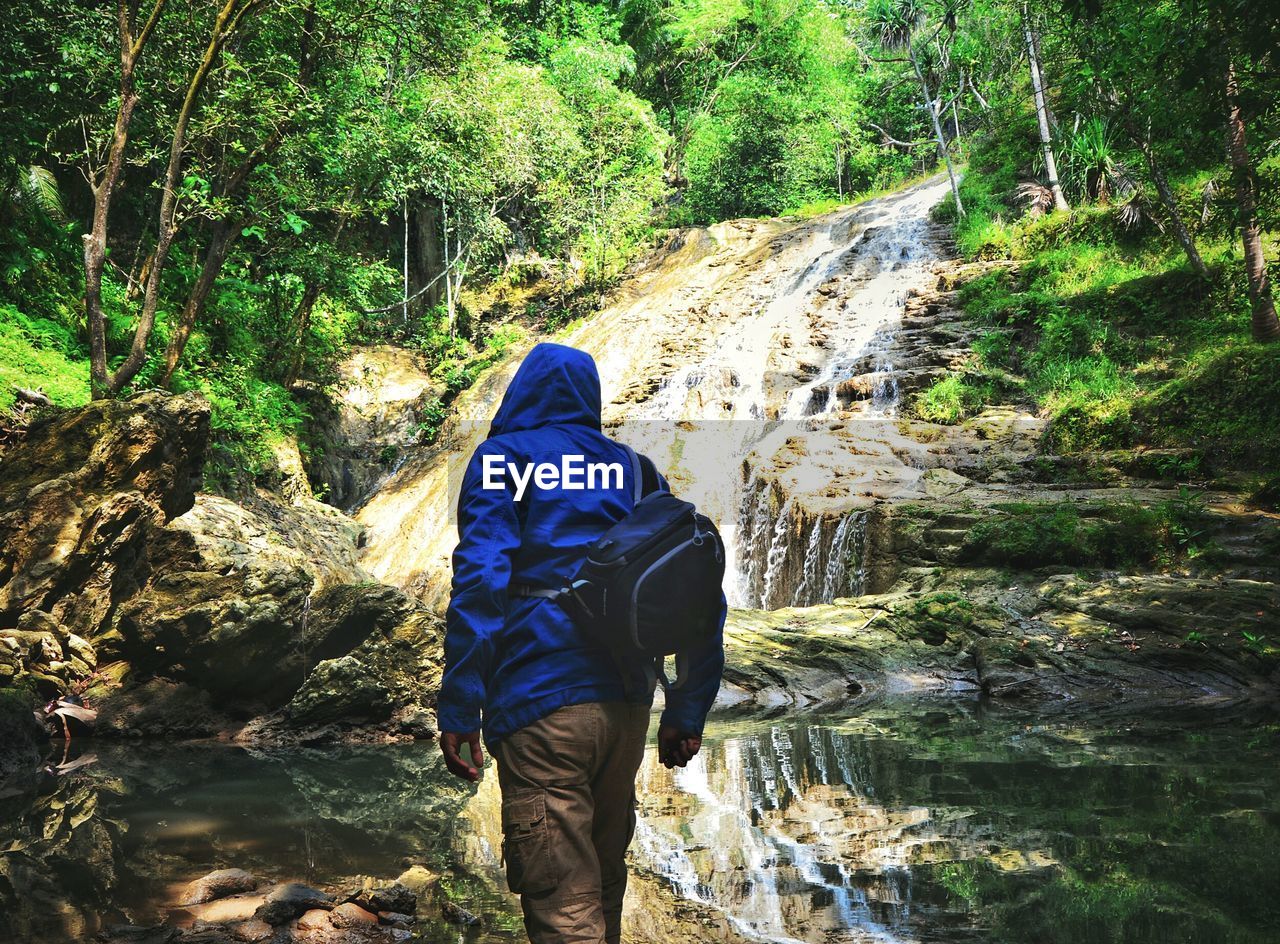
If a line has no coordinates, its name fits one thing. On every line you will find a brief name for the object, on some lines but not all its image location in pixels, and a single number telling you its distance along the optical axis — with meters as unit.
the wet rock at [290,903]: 2.95
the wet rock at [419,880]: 3.34
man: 1.99
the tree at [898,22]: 29.58
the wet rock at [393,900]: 3.04
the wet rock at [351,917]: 2.91
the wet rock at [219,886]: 3.24
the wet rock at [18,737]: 5.69
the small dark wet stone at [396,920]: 2.94
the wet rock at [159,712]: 7.13
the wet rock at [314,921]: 2.90
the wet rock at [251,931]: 2.82
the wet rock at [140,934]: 2.84
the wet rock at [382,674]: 7.13
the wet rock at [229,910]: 3.00
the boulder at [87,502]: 7.25
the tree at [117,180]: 9.63
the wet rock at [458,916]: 2.94
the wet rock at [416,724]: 7.20
